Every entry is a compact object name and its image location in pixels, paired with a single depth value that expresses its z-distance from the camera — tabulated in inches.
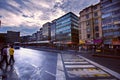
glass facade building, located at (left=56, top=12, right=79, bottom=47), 1275.4
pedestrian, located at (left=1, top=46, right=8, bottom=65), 200.2
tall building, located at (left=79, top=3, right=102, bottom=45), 857.4
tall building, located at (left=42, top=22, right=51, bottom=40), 1837.9
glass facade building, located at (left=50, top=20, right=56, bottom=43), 1629.2
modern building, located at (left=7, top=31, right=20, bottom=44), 2327.2
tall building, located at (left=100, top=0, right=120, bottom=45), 698.9
